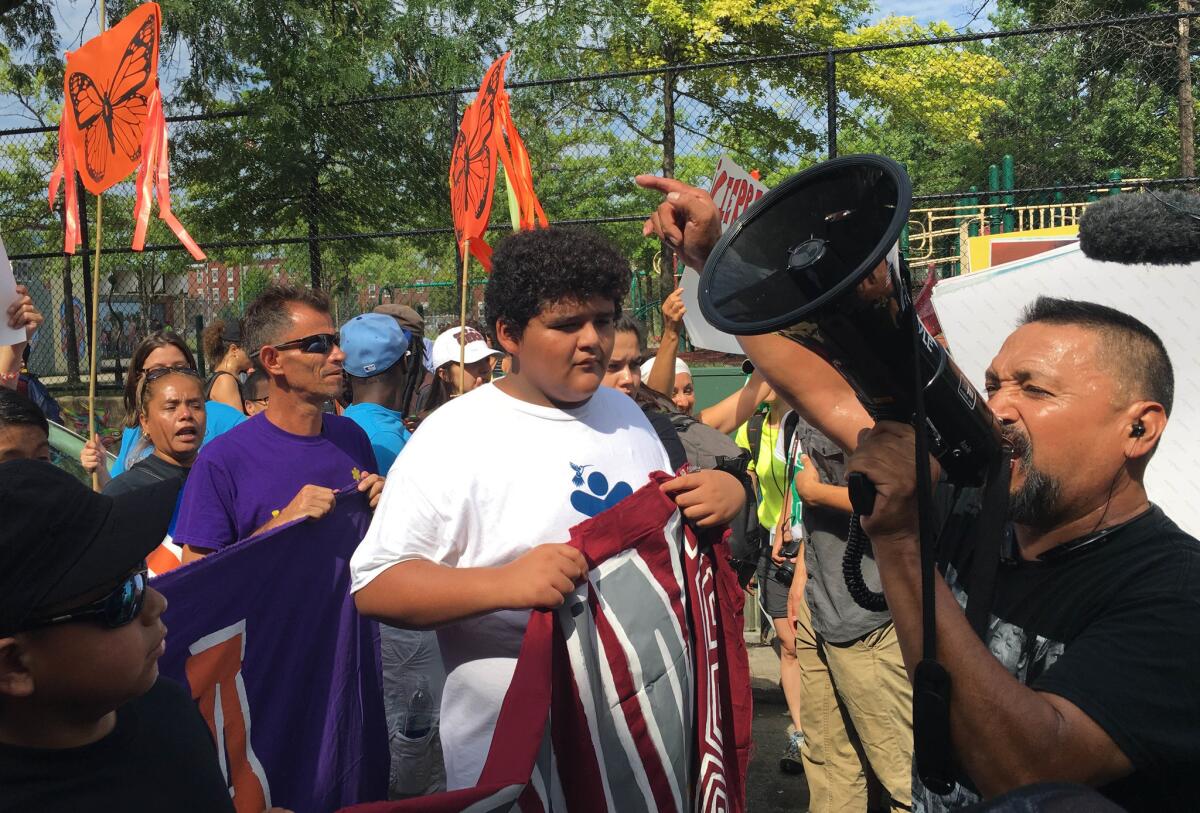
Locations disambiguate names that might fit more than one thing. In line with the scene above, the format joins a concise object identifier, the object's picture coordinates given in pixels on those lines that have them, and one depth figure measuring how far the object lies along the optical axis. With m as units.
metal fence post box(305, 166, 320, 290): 8.79
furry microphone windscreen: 2.36
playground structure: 7.70
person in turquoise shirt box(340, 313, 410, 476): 4.25
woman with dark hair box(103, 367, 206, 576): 3.95
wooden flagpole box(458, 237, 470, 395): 4.41
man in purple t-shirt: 3.10
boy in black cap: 1.39
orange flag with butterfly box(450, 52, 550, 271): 5.37
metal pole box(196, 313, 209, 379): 13.45
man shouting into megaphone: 1.41
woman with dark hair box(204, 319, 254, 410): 5.68
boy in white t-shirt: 2.13
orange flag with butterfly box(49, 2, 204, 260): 4.63
